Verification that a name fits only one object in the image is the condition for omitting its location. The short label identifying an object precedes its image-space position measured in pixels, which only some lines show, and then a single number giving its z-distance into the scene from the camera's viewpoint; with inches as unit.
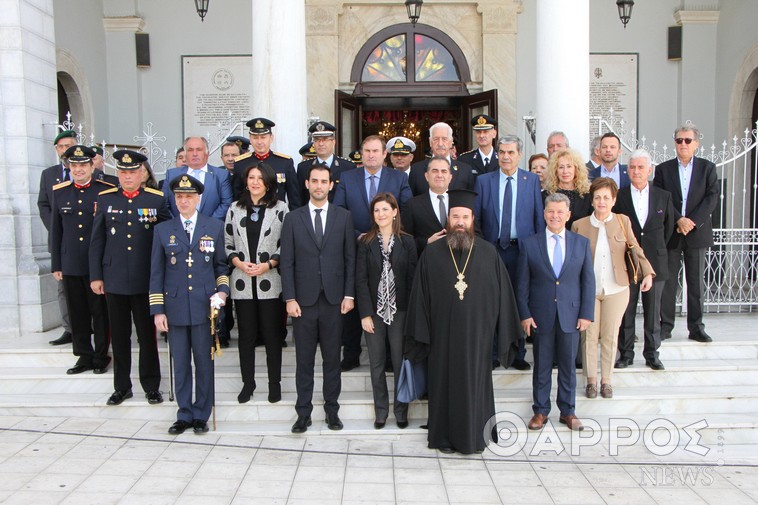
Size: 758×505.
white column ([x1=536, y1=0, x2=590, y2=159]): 287.0
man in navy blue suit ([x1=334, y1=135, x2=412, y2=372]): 226.8
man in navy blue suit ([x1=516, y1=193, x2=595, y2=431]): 198.2
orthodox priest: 188.4
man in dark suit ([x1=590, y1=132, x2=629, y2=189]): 239.8
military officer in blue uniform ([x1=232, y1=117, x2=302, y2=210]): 237.8
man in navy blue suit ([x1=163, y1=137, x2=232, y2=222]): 239.8
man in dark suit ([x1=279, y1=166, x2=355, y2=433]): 201.0
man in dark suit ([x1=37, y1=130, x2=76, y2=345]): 259.6
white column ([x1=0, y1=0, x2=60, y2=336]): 279.3
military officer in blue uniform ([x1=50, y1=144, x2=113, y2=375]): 235.1
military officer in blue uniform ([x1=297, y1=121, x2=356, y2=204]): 243.6
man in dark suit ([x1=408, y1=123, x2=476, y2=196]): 229.1
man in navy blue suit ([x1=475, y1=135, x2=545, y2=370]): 223.6
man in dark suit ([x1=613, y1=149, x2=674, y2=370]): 232.1
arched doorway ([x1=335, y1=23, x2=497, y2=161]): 439.2
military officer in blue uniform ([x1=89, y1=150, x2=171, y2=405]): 211.8
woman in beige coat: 212.1
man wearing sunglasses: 249.4
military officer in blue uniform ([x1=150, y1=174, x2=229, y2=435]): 199.6
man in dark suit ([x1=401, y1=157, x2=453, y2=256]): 210.1
